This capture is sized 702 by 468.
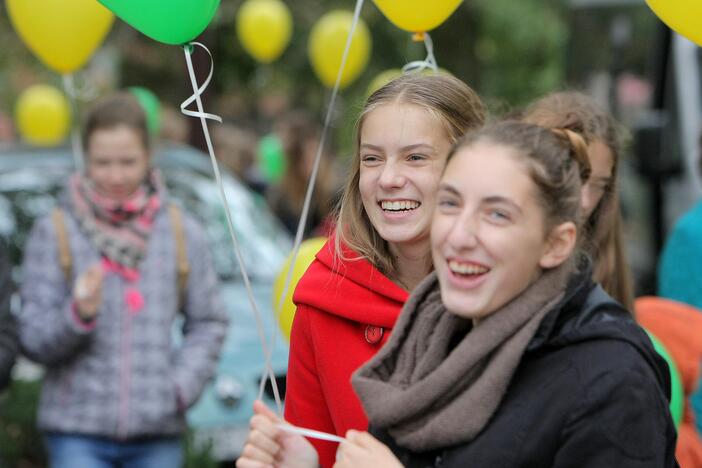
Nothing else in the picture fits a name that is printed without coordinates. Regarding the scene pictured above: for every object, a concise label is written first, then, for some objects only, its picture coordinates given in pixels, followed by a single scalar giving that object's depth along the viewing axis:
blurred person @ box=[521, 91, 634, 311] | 6.46
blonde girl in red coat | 5.15
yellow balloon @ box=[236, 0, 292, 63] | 20.48
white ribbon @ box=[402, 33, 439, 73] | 6.26
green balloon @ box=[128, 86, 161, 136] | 11.68
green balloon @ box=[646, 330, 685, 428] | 6.58
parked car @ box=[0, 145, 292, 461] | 10.05
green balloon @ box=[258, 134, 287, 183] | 22.36
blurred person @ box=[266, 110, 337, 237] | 15.02
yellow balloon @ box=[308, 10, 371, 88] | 16.16
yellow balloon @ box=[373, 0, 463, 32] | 6.15
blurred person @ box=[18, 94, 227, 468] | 7.80
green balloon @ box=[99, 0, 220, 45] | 5.39
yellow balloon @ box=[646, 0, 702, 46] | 5.35
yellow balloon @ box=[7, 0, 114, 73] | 8.56
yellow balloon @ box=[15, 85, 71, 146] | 20.78
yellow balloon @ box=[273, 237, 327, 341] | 6.92
